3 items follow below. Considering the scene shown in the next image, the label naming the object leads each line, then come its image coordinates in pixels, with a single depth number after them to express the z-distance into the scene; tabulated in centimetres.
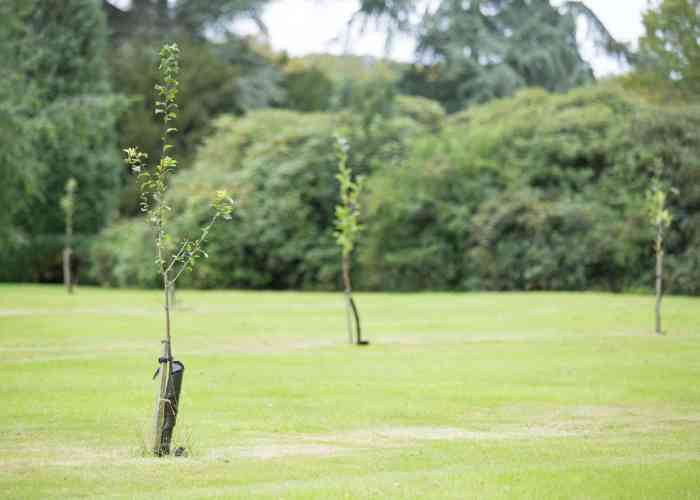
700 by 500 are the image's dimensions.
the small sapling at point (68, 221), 4362
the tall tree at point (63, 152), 5603
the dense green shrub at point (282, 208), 4800
